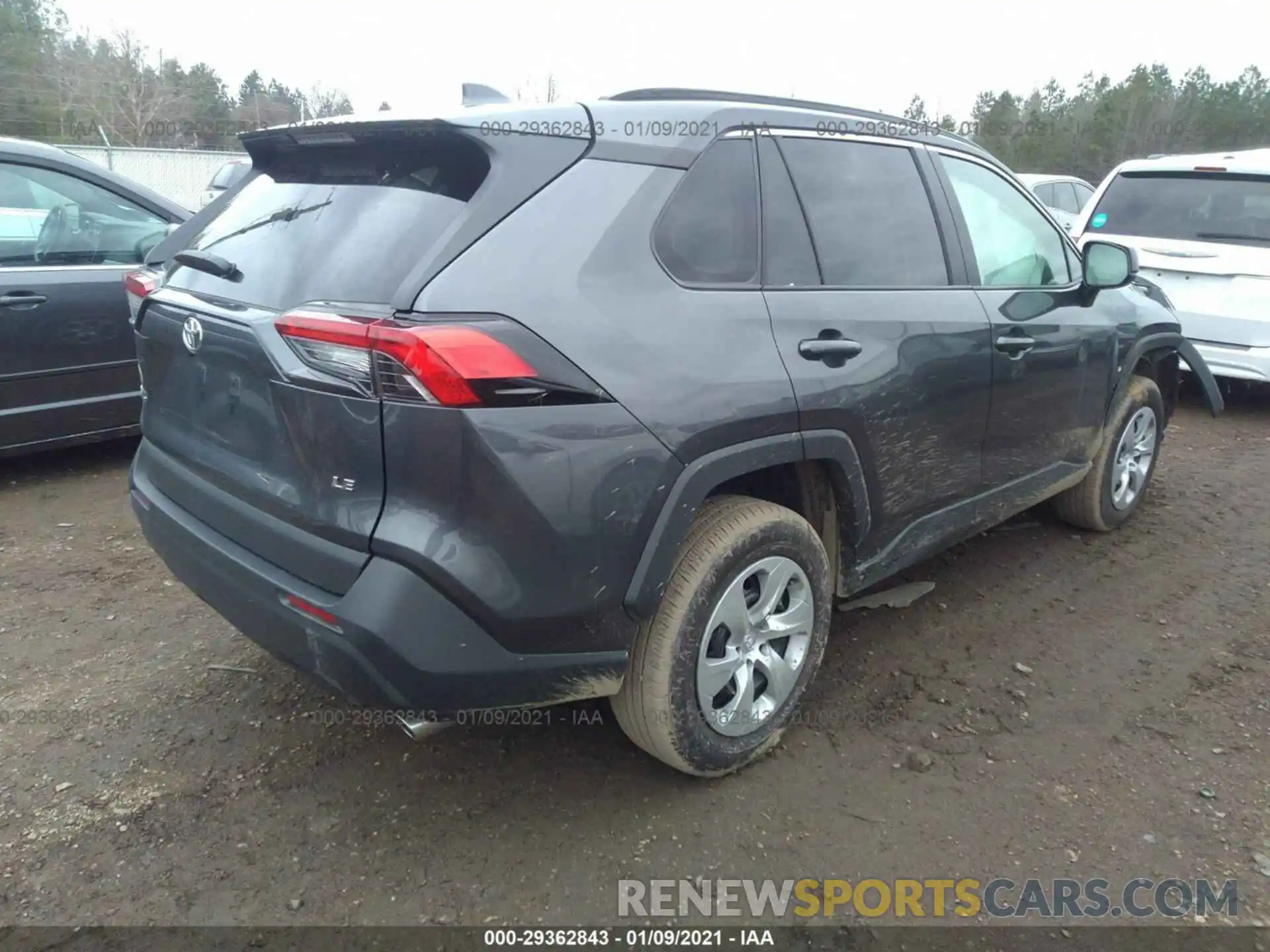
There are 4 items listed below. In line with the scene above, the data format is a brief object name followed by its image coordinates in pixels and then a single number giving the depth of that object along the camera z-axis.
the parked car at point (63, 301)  4.37
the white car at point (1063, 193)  12.82
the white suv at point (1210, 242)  6.22
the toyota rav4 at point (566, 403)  1.92
